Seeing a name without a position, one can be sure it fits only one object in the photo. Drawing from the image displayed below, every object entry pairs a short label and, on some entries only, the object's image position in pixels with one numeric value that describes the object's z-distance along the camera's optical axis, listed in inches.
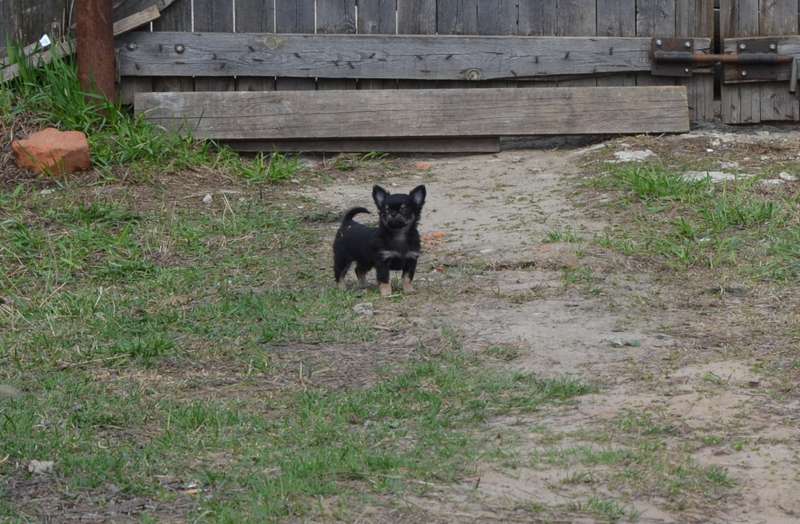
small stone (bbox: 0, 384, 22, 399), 233.6
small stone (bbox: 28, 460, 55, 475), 194.7
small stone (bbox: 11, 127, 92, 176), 394.0
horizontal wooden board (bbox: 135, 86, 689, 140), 428.8
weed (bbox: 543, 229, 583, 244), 334.6
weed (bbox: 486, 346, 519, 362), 248.8
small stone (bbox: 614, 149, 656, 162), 415.2
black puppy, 291.4
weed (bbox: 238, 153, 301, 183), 412.5
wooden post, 411.2
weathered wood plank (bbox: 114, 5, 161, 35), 425.4
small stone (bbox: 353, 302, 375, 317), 282.7
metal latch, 441.1
